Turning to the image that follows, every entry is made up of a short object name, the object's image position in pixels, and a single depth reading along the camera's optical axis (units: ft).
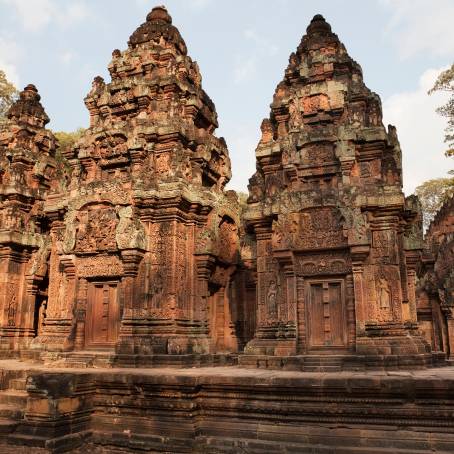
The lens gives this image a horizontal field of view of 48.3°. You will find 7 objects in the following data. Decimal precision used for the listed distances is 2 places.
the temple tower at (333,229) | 28.37
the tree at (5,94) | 68.03
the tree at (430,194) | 107.55
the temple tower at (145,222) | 33.45
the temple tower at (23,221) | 43.27
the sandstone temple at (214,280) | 21.58
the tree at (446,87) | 66.49
